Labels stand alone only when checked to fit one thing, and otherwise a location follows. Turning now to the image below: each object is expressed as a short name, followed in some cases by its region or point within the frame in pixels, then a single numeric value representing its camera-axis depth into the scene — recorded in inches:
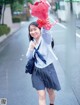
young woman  107.7
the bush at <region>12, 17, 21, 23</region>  982.7
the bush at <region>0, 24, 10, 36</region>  485.7
